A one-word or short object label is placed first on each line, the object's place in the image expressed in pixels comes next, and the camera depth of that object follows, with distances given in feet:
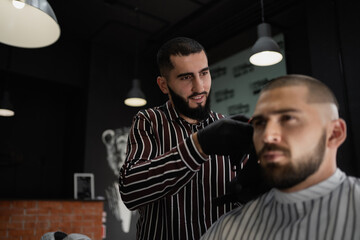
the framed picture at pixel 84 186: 17.76
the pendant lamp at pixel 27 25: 5.69
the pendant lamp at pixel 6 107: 16.31
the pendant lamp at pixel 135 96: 16.90
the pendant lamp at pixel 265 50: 11.79
